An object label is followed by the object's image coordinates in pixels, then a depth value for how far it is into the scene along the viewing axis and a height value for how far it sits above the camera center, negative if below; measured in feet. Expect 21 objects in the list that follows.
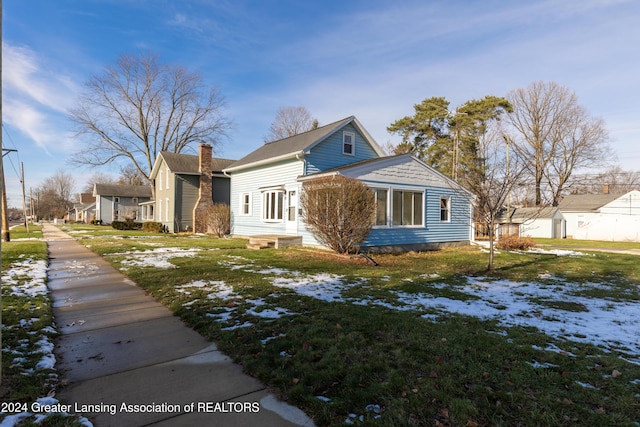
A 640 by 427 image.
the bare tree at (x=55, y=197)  269.23 +18.08
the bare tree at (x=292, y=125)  137.80 +37.59
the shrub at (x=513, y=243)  53.62 -3.57
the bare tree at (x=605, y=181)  125.70 +14.48
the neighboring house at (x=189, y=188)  78.74 +7.76
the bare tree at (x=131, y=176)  212.02 +27.51
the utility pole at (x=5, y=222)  53.72 -0.28
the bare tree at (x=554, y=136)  118.73 +28.99
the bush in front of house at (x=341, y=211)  35.17 +0.92
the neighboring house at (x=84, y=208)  223.16 +8.10
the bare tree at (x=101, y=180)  284.41 +33.15
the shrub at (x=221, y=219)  65.77 +0.24
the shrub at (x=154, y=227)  83.93 -1.62
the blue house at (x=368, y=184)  45.91 +4.57
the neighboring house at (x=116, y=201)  164.89 +9.39
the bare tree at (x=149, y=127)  113.60 +31.42
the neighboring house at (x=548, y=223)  104.53 -0.88
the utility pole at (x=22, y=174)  118.62 +15.81
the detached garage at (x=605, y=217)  99.66 +0.88
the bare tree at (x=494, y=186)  28.89 +2.86
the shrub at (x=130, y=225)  101.14 -1.37
